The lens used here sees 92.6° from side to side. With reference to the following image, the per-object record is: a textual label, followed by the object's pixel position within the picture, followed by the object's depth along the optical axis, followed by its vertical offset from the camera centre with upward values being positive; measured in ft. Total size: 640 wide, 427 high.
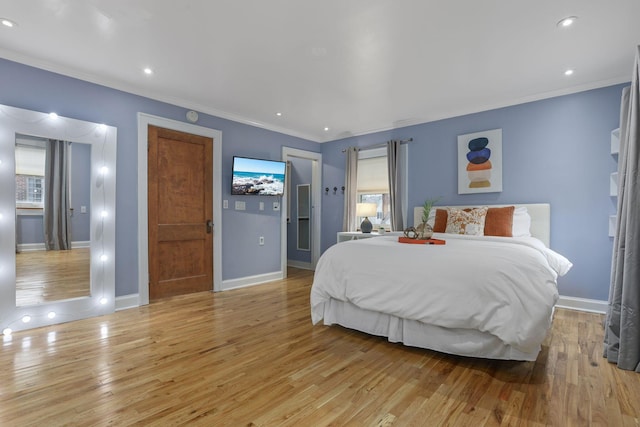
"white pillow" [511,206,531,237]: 11.46 -0.36
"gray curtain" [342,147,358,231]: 17.53 +1.27
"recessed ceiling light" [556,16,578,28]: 7.43 +4.78
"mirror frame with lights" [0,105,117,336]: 9.05 -0.13
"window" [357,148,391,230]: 16.88 +1.79
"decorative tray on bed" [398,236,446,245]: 9.88 -0.90
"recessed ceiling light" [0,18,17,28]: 7.55 +4.79
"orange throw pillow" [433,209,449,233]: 13.07 -0.33
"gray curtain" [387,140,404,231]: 15.66 +1.55
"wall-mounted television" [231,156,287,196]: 14.60 +1.87
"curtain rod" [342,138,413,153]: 15.68 +3.80
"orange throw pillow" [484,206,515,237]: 11.40 -0.29
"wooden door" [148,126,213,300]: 12.41 +0.08
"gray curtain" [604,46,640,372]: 6.71 -1.16
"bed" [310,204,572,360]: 6.46 -1.89
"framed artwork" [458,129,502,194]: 13.05 +2.30
